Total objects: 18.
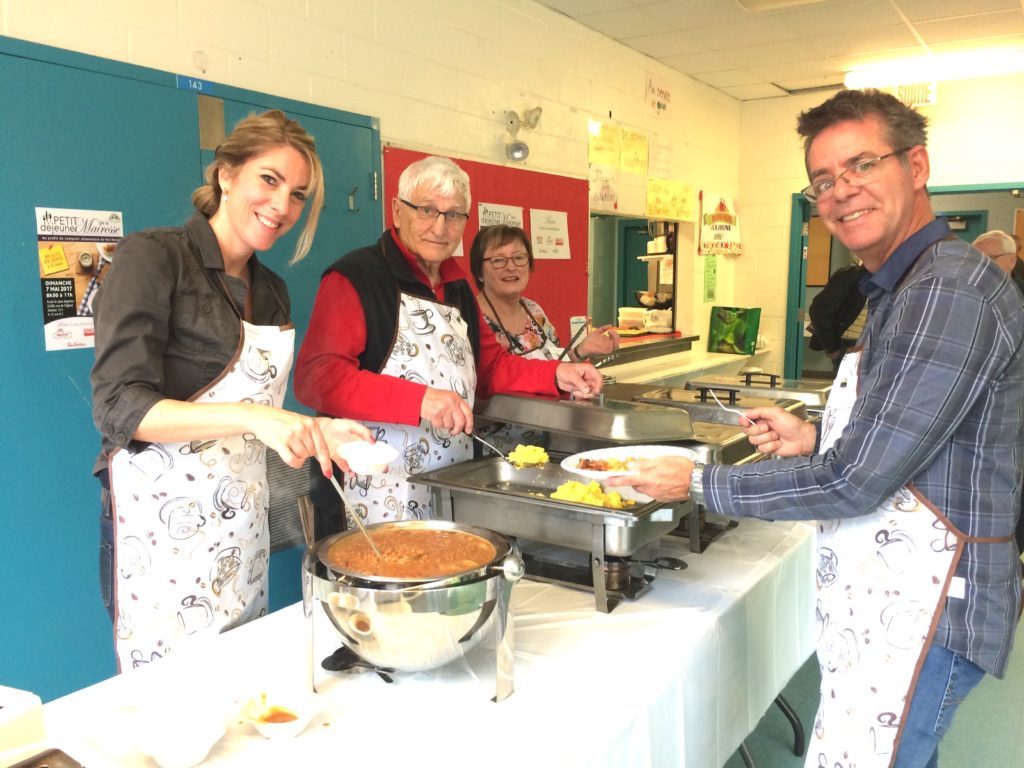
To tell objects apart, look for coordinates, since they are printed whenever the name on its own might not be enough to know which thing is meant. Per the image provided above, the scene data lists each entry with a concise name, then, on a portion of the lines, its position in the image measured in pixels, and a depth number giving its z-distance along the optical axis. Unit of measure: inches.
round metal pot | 44.4
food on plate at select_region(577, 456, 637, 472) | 67.2
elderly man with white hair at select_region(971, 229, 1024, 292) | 168.6
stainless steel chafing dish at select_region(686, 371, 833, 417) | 108.0
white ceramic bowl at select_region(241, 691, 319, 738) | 43.2
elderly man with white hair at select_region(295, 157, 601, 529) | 74.9
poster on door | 85.0
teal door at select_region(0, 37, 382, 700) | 82.5
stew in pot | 46.8
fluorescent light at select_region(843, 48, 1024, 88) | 196.5
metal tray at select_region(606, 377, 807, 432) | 91.5
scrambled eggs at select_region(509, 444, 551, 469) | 76.3
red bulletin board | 143.4
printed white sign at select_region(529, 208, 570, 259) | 159.8
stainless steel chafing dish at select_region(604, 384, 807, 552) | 76.0
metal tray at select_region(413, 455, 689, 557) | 60.4
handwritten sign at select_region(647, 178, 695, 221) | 203.5
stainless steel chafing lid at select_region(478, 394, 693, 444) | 76.2
